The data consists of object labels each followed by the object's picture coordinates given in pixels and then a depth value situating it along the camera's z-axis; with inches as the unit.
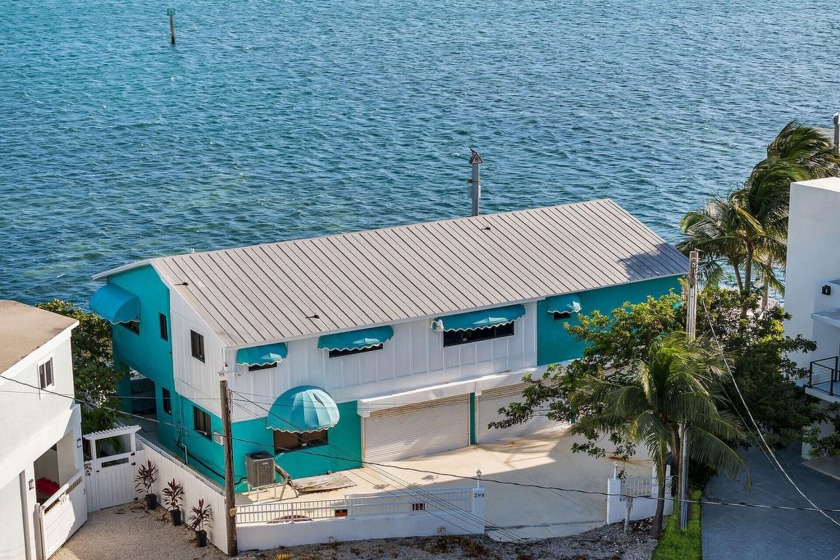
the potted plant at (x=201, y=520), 1391.5
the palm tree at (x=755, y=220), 1822.1
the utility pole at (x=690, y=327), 1280.8
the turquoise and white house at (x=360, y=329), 1496.1
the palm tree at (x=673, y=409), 1270.9
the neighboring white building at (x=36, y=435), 1314.0
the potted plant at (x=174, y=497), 1438.2
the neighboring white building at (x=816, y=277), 1483.8
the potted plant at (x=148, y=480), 1471.5
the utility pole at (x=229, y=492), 1331.2
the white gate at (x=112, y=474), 1467.8
